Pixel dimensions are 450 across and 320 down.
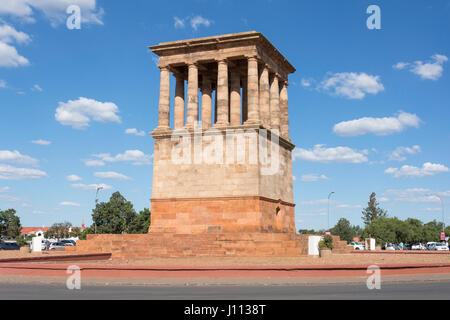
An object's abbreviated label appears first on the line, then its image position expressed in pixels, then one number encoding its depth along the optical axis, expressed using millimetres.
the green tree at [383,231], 110062
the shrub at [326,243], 32084
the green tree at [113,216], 100500
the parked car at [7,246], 74331
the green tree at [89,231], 97812
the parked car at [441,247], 73494
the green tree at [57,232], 166450
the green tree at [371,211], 149250
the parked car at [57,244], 59306
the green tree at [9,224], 126750
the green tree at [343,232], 144375
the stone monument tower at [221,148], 38125
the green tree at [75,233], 154375
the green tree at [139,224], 101062
